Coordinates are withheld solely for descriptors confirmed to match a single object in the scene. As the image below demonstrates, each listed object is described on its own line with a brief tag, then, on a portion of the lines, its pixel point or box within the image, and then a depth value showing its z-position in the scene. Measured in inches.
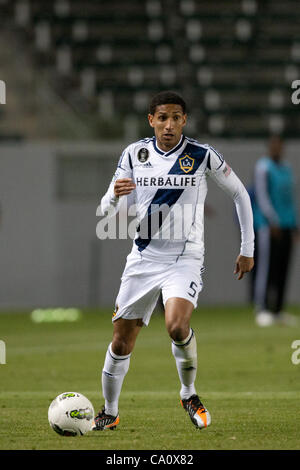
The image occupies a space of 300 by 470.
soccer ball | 460.1
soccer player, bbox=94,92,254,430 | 487.2
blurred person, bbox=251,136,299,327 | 1056.2
